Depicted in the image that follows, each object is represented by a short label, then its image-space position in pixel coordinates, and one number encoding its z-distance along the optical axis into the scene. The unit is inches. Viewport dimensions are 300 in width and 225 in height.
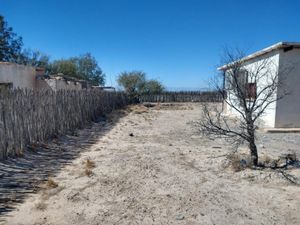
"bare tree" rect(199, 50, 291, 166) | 177.0
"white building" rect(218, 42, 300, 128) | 321.1
